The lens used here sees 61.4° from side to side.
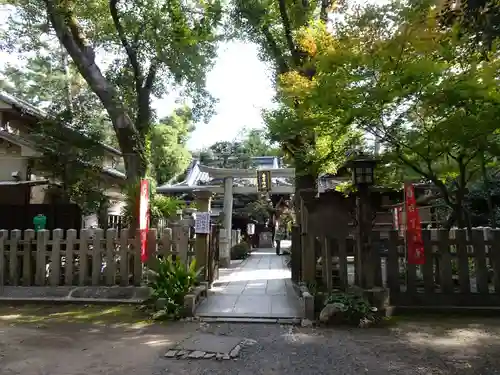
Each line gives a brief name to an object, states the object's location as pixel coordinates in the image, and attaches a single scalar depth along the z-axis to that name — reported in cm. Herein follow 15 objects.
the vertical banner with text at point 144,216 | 916
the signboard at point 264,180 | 1758
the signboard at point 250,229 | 2672
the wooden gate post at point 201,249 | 953
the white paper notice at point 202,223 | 958
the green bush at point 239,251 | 1961
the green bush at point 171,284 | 771
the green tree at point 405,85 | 680
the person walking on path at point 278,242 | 2370
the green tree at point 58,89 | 1589
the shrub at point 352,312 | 714
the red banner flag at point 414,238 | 791
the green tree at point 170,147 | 2891
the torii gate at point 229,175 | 1755
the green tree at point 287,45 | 886
